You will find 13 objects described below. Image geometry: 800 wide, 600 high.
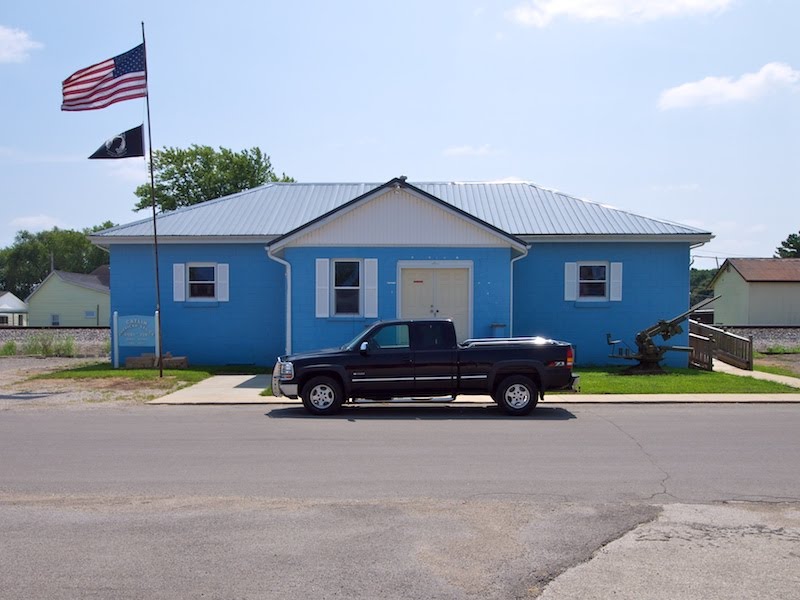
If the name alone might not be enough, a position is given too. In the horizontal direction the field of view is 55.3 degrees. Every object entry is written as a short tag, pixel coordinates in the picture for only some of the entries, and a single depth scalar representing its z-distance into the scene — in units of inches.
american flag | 727.1
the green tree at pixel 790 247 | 3221.0
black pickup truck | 533.3
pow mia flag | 731.4
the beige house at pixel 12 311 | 2775.6
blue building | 787.4
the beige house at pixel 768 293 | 2047.2
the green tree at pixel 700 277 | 4670.3
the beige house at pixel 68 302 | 2600.9
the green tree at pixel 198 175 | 2235.5
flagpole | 737.8
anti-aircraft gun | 780.0
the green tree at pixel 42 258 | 4301.2
